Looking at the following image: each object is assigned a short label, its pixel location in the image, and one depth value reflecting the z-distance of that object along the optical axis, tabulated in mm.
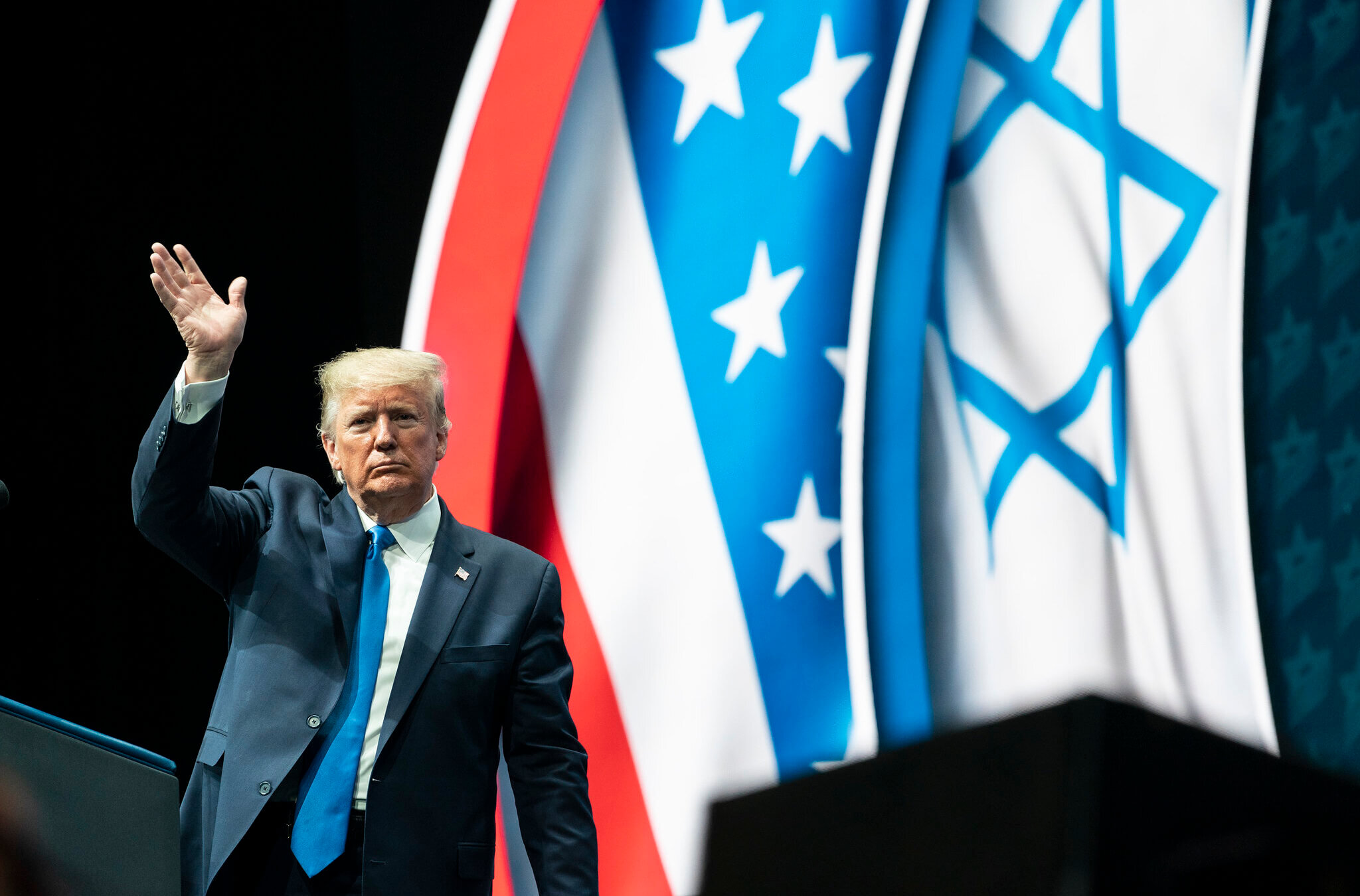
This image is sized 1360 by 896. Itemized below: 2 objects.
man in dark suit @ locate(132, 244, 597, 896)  12130
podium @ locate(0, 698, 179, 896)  11516
